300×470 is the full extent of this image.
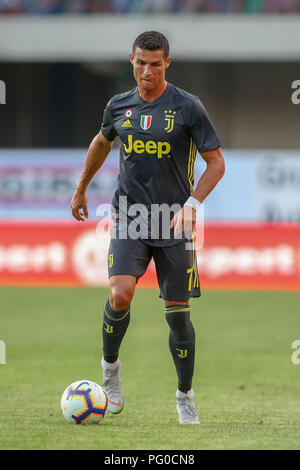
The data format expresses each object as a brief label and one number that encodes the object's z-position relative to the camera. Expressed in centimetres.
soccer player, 1272
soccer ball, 1234
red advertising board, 3441
